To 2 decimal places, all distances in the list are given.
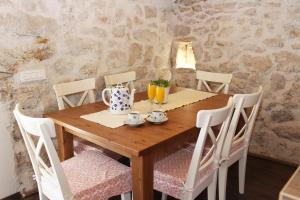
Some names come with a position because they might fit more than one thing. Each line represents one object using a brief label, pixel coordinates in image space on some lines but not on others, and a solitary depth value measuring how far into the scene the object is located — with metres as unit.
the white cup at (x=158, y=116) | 1.71
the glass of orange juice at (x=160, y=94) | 2.10
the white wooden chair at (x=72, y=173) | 1.30
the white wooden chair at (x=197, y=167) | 1.48
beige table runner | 1.74
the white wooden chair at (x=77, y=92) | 2.07
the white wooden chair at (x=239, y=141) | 1.83
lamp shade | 2.87
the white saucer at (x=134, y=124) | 1.64
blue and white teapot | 1.83
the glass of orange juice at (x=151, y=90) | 2.14
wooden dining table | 1.41
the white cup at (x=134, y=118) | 1.65
